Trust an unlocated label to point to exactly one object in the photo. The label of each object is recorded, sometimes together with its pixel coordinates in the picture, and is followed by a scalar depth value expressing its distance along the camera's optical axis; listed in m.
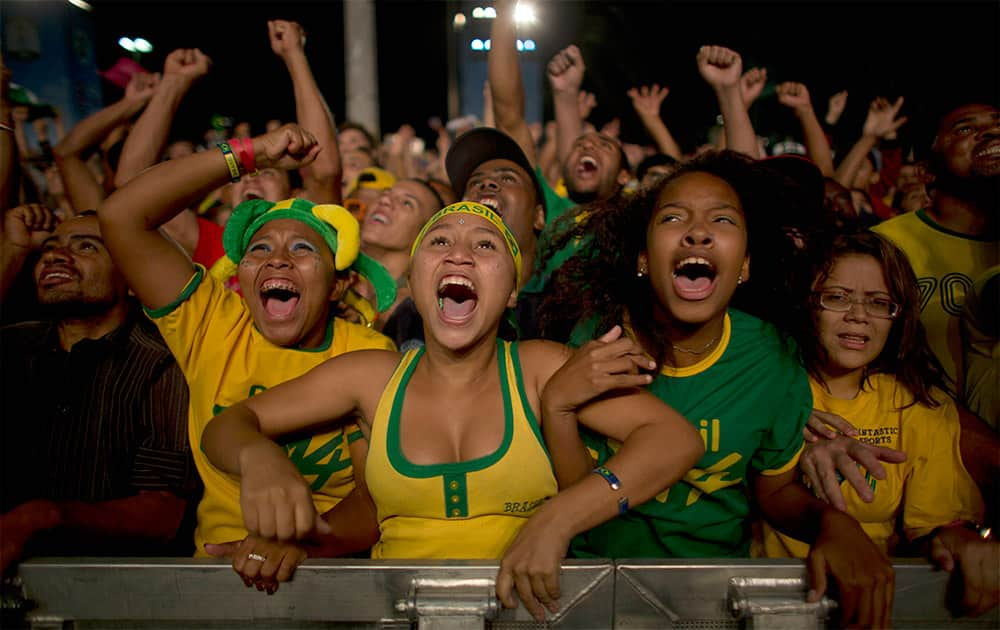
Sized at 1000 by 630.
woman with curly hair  1.73
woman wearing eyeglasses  1.78
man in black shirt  1.96
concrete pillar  7.27
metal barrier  1.16
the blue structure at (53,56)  6.08
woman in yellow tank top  1.29
